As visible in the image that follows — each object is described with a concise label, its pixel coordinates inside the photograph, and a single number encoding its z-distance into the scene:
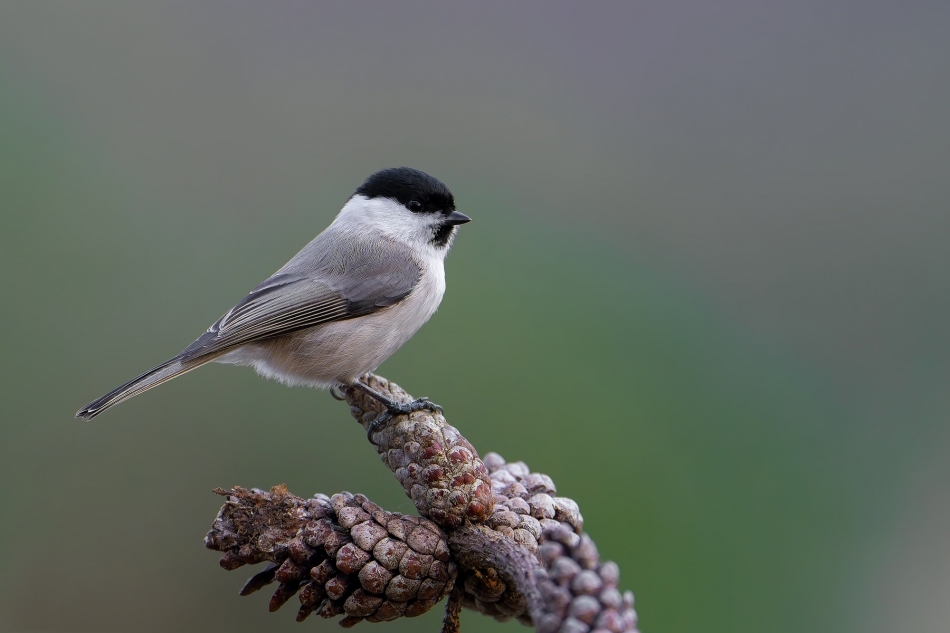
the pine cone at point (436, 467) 3.61
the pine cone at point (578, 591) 2.38
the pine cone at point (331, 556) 3.23
